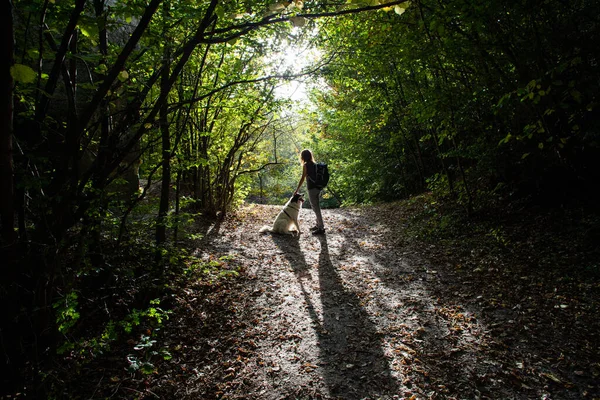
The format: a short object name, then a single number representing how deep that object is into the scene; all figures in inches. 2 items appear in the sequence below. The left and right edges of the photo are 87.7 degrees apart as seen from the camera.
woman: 305.3
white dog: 311.1
